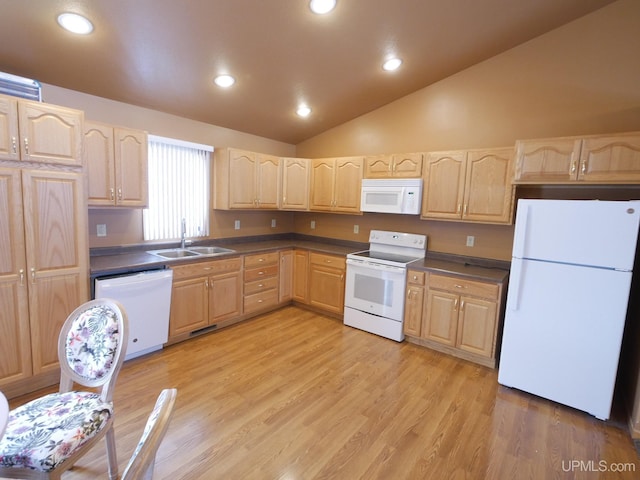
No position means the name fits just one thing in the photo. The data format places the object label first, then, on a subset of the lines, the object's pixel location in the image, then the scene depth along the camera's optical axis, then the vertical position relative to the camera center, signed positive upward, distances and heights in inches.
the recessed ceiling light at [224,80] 112.9 +46.3
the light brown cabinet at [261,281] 149.6 -35.5
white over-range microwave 136.2 +8.9
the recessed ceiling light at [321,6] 82.7 +55.0
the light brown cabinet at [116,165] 104.3 +13.0
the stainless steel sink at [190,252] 133.9 -20.4
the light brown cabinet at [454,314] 114.7 -37.7
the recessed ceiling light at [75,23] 77.0 +44.6
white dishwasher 101.3 -34.1
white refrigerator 85.6 -22.1
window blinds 134.7 +7.3
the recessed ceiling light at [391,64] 114.8 +56.1
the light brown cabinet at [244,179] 150.2 +14.5
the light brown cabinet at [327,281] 155.2 -35.3
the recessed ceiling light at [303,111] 146.4 +47.7
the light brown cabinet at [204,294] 123.0 -37.0
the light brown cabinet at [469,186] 116.6 +12.8
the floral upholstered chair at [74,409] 48.9 -38.5
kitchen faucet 141.5 -12.4
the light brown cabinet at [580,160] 91.4 +19.9
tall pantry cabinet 80.7 -10.0
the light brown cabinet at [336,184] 156.9 +14.7
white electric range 134.6 -30.6
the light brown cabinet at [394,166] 137.6 +22.5
